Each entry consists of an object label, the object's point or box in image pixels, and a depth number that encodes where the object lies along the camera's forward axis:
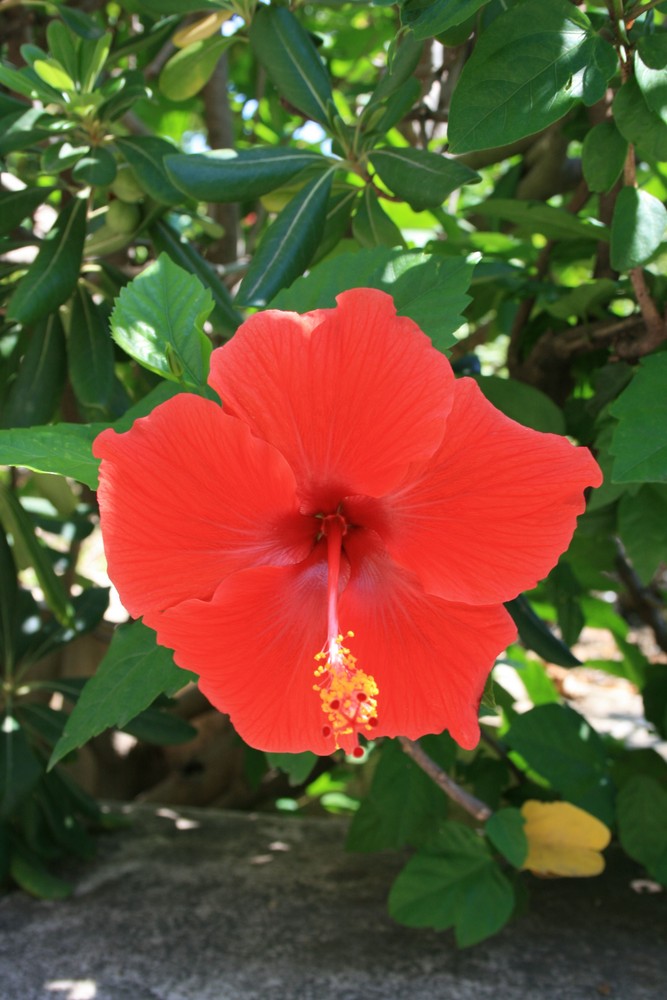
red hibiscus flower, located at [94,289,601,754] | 0.40
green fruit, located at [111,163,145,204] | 0.62
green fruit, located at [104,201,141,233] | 0.63
